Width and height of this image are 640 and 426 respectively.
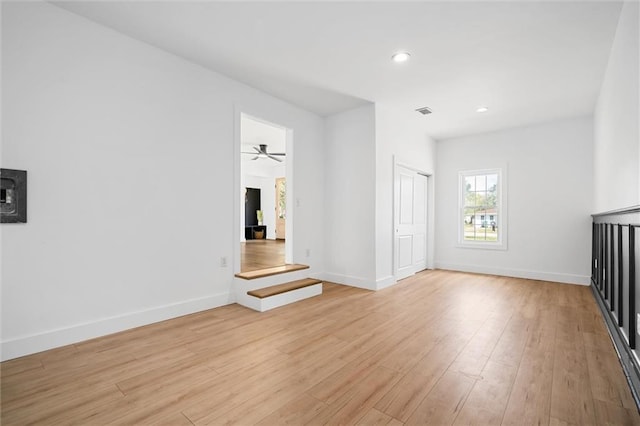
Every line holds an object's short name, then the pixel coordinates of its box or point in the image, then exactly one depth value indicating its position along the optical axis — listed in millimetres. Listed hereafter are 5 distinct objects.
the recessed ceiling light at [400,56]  3142
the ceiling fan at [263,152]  7788
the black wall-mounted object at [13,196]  2260
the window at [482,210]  5789
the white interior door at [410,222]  5207
